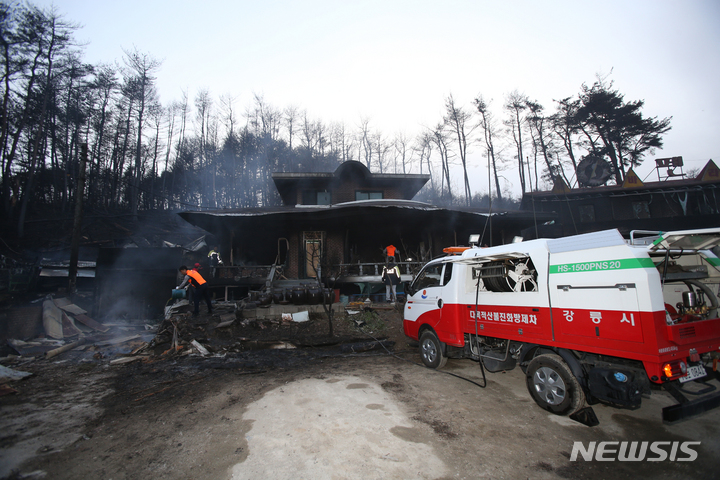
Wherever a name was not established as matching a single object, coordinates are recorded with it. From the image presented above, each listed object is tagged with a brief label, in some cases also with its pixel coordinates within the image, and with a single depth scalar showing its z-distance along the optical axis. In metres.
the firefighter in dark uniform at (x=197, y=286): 10.19
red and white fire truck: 3.19
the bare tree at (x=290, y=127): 39.62
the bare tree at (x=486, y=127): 32.69
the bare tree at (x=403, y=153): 42.09
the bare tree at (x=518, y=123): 32.06
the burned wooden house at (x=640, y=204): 22.89
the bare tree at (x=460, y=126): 34.53
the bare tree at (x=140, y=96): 30.80
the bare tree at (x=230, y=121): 37.25
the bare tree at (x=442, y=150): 36.56
